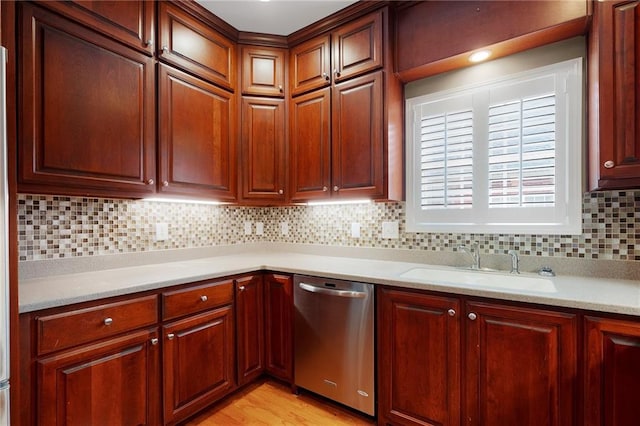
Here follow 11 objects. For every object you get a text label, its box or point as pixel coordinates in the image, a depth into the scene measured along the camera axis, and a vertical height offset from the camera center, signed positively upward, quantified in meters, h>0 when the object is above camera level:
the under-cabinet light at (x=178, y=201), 2.07 +0.08
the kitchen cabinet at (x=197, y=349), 1.64 -0.79
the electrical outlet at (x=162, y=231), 2.18 -0.14
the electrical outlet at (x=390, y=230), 2.27 -0.14
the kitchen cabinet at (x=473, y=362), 1.29 -0.71
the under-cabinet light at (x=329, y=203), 2.41 +0.07
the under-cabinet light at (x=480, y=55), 1.78 +0.92
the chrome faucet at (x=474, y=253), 1.91 -0.27
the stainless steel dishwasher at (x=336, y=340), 1.77 -0.79
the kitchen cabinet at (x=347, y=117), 2.02 +0.67
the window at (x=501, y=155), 1.70 +0.34
